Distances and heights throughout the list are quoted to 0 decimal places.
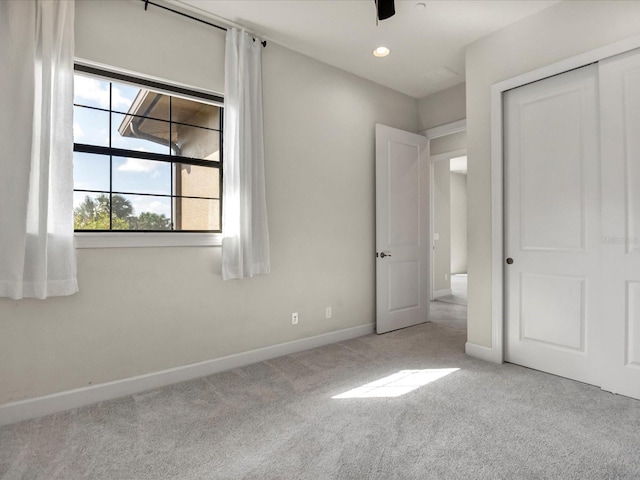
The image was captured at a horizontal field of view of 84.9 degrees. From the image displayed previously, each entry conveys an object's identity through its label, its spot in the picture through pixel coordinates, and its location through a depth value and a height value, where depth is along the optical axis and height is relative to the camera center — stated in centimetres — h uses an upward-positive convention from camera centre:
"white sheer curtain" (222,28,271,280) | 290 +67
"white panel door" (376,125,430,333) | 401 +19
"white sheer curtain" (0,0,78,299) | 209 +59
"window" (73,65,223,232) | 249 +68
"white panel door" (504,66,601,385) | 259 +15
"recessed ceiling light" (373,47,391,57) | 336 +187
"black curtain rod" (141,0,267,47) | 257 +180
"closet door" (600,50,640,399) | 236 +16
